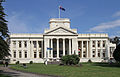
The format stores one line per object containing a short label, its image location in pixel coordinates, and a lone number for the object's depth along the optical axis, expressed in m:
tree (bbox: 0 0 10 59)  25.80
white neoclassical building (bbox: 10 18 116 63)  71.25
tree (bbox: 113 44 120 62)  43.42
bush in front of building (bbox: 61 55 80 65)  45.00
